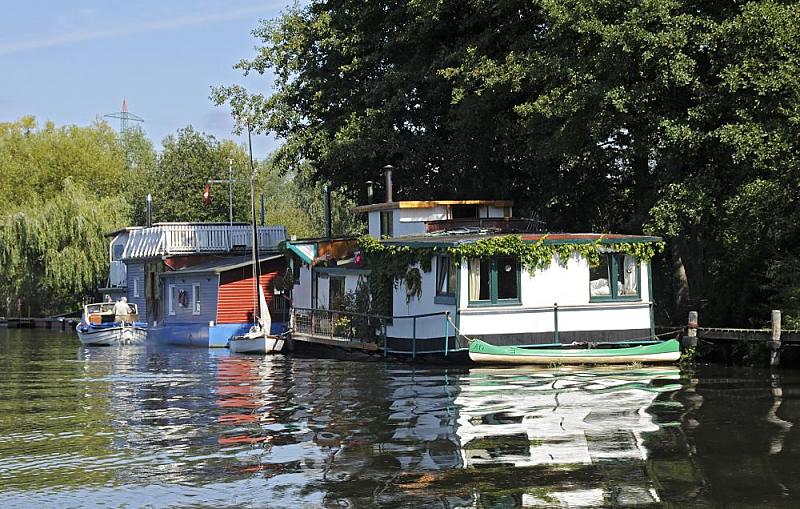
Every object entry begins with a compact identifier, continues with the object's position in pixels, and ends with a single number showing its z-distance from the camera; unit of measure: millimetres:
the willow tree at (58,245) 69250
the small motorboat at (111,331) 50062
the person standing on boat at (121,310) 51875
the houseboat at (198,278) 46875
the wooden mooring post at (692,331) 31234
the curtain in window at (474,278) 30516
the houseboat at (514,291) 30422
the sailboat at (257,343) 40219
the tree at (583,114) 29828
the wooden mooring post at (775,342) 28484
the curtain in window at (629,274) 31484
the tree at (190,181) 78750
